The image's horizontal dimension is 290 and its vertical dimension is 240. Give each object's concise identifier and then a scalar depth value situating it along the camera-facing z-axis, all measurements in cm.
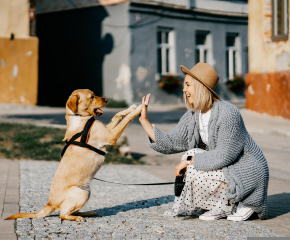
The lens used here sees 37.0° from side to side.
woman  405
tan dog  406
